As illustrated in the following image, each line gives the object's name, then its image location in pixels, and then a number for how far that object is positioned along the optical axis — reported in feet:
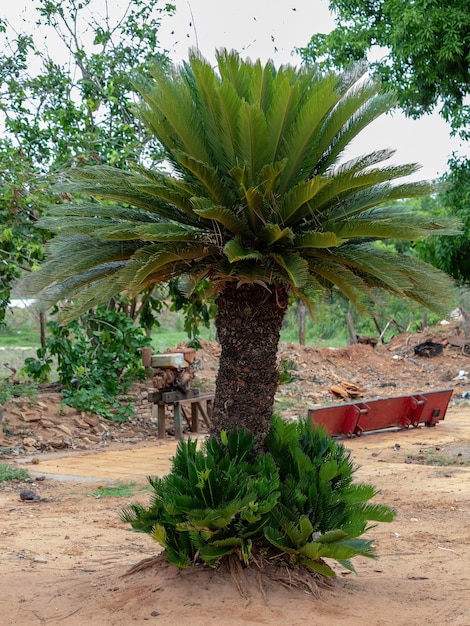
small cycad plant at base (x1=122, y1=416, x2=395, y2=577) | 17.37
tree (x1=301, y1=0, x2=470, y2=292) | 55.36
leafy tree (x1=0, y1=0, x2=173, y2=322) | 43.50
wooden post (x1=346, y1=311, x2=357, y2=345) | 104.22
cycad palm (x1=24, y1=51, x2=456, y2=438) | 18.30
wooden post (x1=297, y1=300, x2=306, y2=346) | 103.38
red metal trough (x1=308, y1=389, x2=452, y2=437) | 48.42
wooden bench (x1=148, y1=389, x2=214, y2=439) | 49.98
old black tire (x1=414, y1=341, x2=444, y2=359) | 94.27
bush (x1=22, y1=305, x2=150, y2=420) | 47.55
